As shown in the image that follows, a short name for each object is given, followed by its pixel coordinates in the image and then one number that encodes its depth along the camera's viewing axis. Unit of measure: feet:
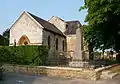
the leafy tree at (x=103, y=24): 30.99
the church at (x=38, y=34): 53.80
